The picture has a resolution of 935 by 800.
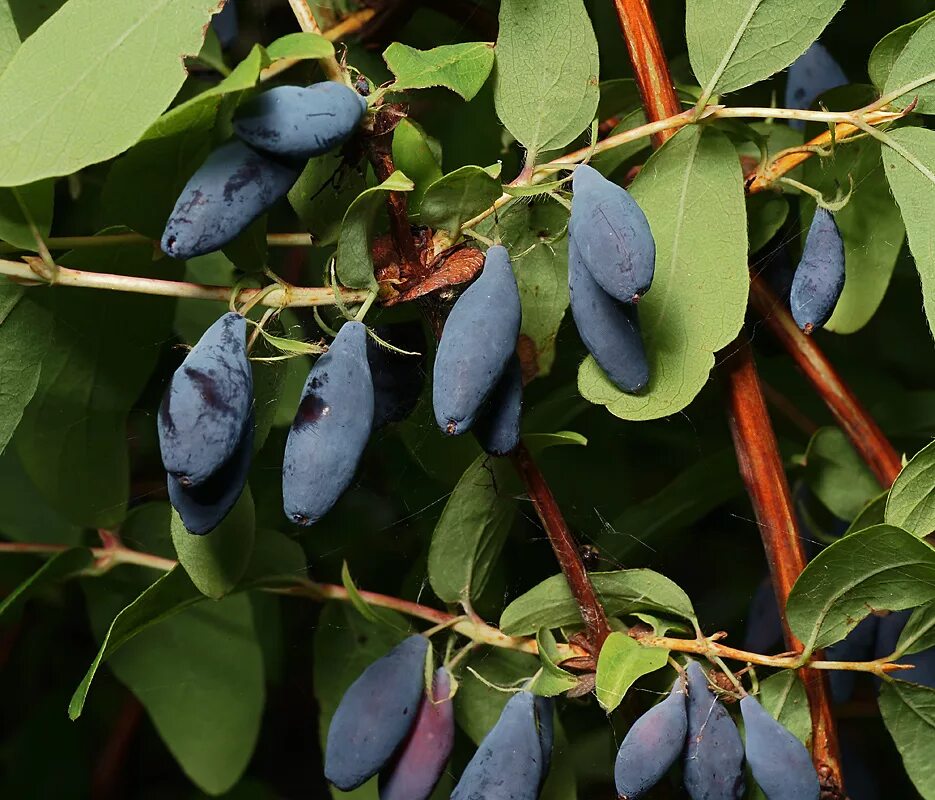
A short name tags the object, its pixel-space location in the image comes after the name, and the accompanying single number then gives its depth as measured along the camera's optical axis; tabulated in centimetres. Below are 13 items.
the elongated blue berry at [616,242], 46
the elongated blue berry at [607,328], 47
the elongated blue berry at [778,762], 48
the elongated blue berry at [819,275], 48
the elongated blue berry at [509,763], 48
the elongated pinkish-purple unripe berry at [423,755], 49
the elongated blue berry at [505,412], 47
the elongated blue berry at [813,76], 52
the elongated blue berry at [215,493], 46
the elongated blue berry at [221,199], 45
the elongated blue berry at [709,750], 48
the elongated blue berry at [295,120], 45
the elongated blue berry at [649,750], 47
